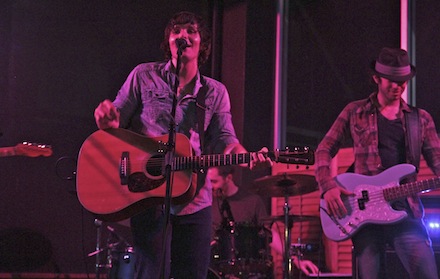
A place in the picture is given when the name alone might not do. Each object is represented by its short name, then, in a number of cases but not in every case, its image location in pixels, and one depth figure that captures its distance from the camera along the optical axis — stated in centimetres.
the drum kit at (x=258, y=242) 641
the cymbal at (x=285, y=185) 649
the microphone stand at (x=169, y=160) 296
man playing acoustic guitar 328
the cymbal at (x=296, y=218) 664
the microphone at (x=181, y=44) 335
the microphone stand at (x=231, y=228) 645
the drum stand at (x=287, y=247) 639
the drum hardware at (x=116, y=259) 613
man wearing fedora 394
